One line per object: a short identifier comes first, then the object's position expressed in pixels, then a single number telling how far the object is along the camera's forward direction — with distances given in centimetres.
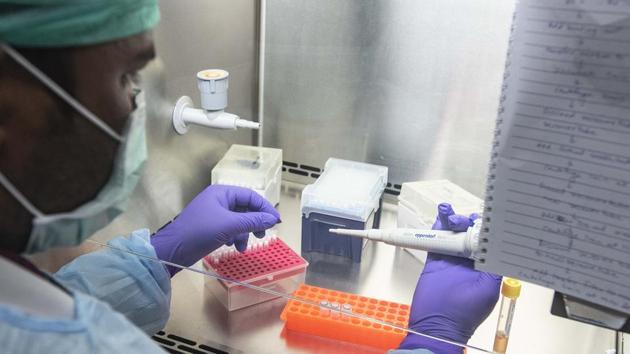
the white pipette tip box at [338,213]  129
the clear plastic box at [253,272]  121
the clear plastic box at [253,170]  144
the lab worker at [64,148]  62
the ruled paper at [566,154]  69
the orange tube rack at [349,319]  110
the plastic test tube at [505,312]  102
